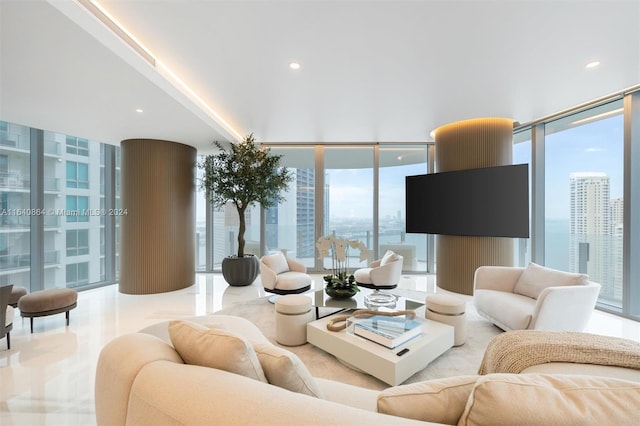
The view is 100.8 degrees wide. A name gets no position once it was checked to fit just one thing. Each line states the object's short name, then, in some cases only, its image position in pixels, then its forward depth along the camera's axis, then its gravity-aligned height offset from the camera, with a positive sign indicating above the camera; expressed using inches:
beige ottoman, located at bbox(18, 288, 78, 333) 109.1 -39.1
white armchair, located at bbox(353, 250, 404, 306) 154.9 -38.9
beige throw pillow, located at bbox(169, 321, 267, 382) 34.9 -19.2
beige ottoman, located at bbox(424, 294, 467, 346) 100.0 -39.4
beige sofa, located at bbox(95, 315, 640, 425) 24.5 -19.6
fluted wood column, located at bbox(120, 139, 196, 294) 176.9 -5.6
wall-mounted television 153.3 +5.5
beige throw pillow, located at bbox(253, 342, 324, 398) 36.6 -22.6
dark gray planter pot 187.5 -42.7
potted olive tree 189.0 +20.1
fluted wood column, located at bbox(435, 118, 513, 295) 169.0 +31.8
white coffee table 72.8 -42.6
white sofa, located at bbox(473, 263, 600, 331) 92.6 -35.7
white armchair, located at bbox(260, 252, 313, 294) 141.3 -37.2
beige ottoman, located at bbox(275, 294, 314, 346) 101.0 -42.4
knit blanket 52.0 -29.5
